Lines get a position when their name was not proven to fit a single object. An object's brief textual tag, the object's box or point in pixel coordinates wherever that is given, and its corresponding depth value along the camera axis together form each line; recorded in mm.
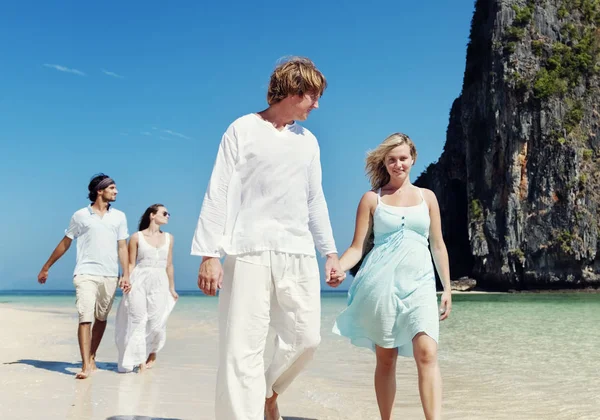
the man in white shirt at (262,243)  3008
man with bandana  6344
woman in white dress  6512
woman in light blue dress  3626
